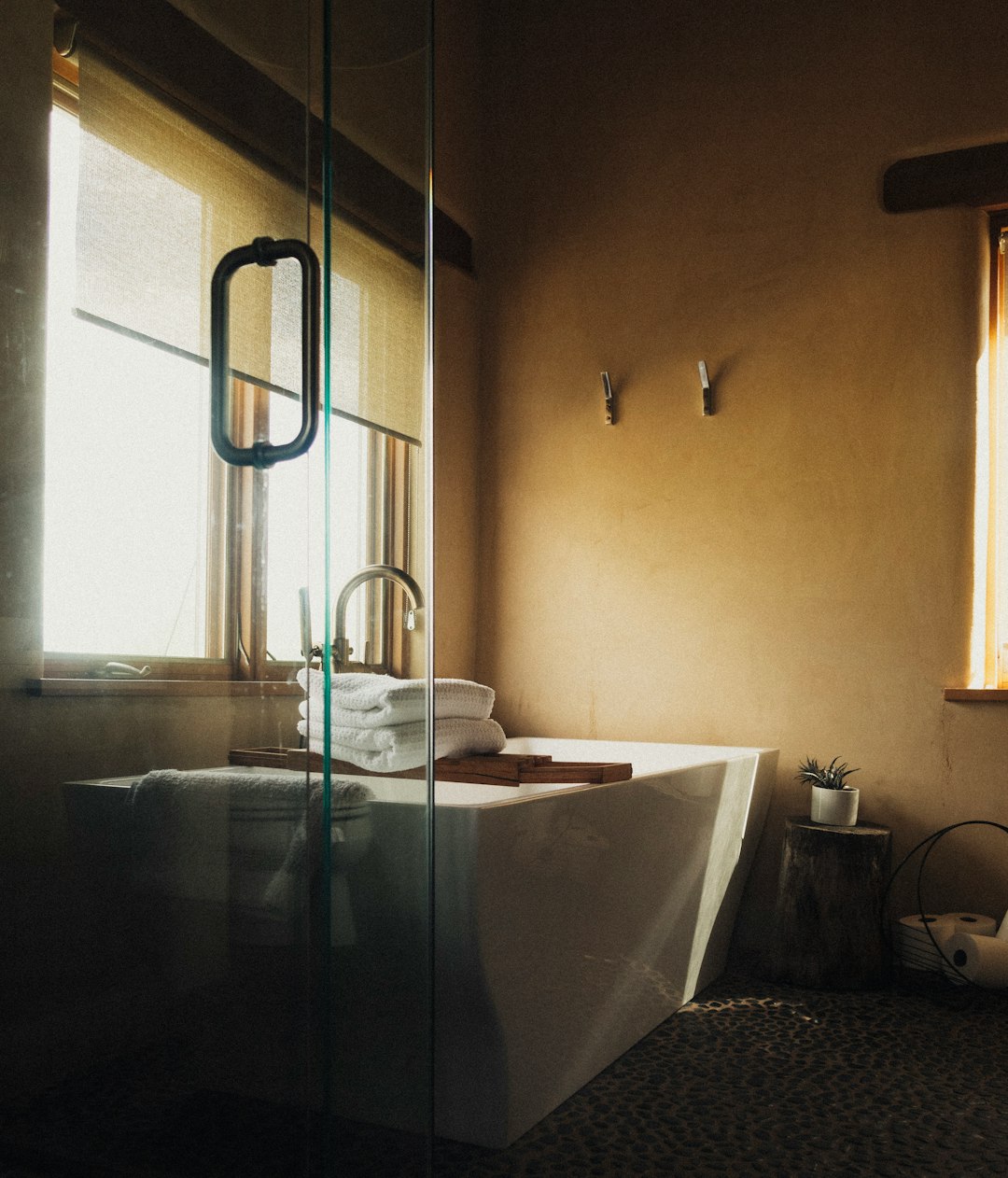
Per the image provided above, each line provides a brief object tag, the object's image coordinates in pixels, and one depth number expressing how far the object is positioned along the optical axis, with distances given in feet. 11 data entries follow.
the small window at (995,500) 9.53
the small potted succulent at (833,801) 9.00
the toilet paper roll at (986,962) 8.38
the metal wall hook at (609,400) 11.00
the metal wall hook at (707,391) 10.39
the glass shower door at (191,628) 3.08
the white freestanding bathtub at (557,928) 5.19
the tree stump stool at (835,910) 8.59
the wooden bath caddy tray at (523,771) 6.71
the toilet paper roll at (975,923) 8.71
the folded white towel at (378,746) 3.52
